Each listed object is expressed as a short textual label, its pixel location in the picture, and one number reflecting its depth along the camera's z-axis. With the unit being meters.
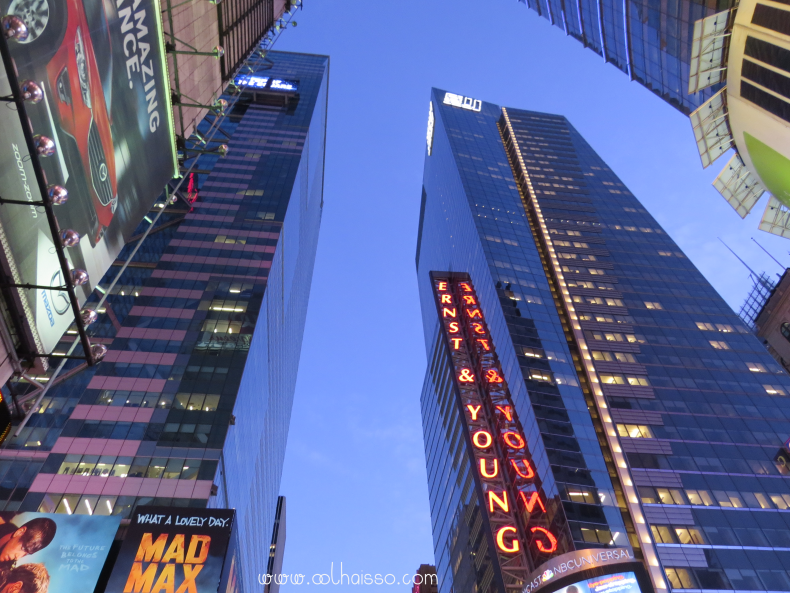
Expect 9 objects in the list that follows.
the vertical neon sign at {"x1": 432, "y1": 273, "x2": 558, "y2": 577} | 52.59
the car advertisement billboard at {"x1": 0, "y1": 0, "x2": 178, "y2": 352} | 13.25
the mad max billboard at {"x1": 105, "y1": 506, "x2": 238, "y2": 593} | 33.03
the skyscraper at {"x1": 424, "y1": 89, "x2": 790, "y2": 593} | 53.09
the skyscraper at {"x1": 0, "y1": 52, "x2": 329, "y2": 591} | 45.56
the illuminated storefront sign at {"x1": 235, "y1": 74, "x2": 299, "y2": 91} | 132.75
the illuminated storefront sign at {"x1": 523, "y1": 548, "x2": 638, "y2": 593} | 40.31
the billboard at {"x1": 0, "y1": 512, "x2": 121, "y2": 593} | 32.03
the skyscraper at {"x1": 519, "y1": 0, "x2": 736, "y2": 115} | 33.12
